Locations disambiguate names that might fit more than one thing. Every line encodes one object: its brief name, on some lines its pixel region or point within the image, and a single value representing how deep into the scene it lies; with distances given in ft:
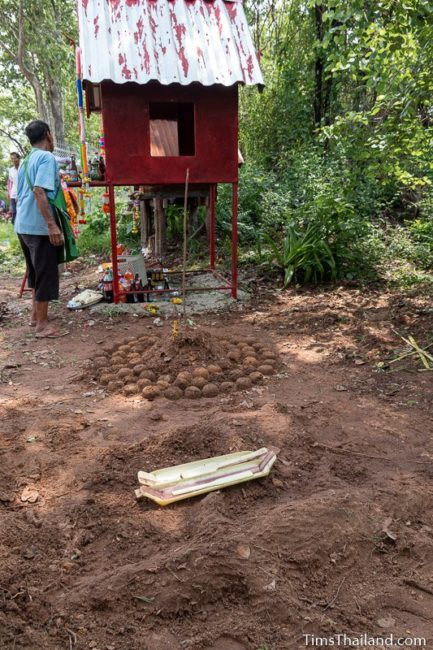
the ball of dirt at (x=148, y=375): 12.89
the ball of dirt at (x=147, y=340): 14.84
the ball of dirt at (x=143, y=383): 12.56
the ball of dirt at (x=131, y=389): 12.39
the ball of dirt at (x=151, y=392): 12.13
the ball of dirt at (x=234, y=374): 13.03
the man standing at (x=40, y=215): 15.28
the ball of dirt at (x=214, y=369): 13.08
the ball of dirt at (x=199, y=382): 12.52
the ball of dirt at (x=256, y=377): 12.95
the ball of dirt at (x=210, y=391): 12.28
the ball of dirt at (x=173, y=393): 12.12
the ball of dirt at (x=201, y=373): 12.79
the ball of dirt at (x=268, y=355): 14.30
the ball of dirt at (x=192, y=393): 12.18
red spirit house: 17.47
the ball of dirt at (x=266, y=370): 13.48
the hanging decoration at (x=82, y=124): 18.04
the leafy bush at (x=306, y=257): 21.95
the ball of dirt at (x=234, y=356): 13.97
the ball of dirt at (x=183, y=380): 12.53
